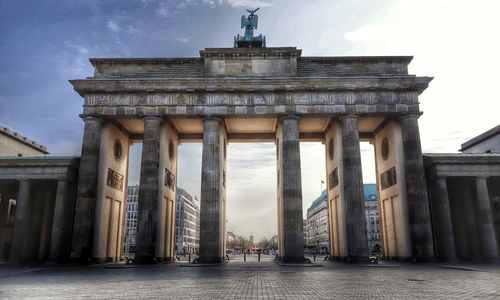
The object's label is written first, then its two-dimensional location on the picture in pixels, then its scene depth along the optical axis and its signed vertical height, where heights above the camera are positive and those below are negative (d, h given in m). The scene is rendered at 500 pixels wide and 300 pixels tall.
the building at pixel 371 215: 110.25 +7.49
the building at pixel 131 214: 121.69 +9.13
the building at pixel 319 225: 139.01 +6.64
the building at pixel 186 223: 130.75 +7.25
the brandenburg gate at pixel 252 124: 34.59 +10.81
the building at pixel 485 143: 48.81 +12.90
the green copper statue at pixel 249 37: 44.25 +23.42
